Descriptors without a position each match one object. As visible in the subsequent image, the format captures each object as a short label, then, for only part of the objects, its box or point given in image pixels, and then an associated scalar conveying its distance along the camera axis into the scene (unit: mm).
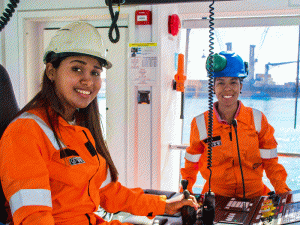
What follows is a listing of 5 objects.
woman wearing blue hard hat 1864
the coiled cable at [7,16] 1203
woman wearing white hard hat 1013
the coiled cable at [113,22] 1067
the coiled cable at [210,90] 1261
